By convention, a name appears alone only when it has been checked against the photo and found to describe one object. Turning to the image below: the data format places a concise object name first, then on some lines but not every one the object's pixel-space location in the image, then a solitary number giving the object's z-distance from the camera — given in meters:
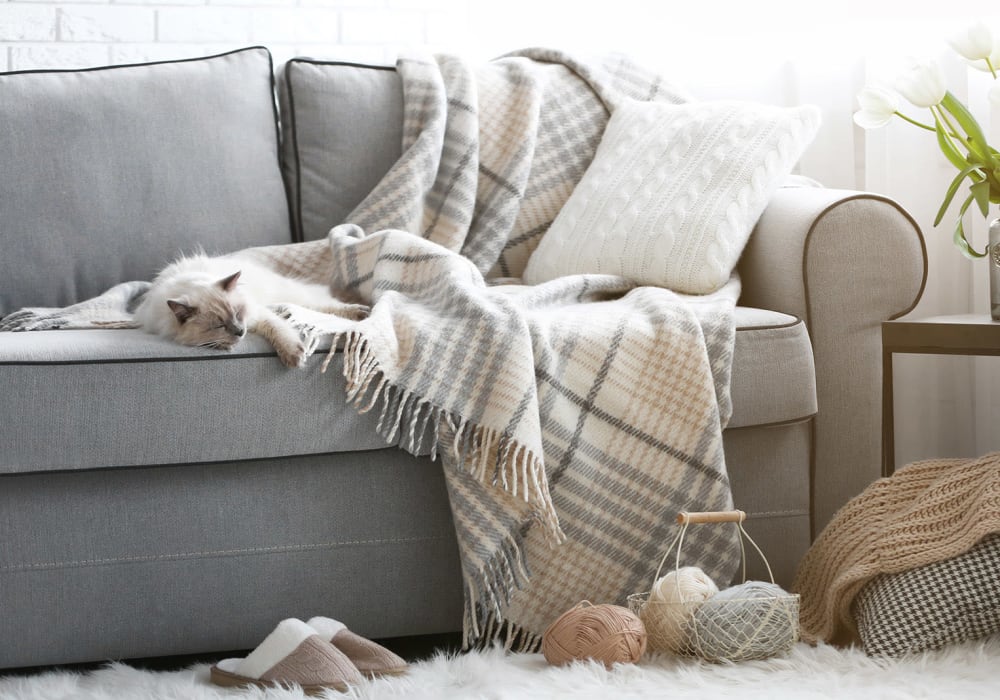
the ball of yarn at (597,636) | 3.25
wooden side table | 3.52
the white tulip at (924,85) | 3.62
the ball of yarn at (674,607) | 3.29
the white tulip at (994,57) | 3.63
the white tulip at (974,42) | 3.61
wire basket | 3.26
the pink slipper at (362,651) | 3.26
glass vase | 3.60
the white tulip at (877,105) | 3.69
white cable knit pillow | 3.78
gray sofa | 3.30
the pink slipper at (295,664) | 3.19
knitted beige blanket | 3.33
